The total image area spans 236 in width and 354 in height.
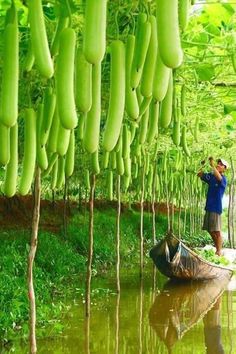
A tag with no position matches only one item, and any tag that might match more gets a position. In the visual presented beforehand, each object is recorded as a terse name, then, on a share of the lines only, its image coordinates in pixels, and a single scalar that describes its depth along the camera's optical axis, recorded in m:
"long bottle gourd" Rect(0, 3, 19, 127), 1.82
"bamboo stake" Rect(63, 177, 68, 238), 15.36
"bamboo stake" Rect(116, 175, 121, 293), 10.22
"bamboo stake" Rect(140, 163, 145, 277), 12.18
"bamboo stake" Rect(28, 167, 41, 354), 5.29
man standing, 14.71
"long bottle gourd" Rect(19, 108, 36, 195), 2.30
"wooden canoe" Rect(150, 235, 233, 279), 11.69
